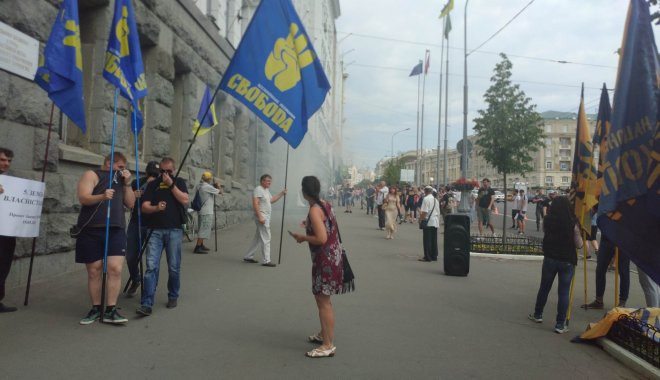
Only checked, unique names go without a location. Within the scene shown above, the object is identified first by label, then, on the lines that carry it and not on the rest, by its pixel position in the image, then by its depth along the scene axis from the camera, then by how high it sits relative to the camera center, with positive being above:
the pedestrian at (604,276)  6.69 -0.62
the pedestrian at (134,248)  6.27 -0.50
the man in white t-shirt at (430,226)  10.76 -0.08
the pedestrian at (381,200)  19.44 +0.88
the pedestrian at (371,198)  31.31 +1.39
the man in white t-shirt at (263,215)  9.07 +0.01
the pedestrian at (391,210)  15.20 +0.34
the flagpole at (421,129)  48.91 +9.36
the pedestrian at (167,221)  5.56 -0.11
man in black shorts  4.93 -0.29
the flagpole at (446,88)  30.87 +8.78
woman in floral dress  4.41 -0.37
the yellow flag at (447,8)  25.95 +11.52
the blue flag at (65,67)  5.03 +1.45
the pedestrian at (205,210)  10.41 +0.08
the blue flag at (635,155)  3.84 +0.62
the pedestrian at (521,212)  18.56 +0.56
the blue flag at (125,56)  5.52 +1.75
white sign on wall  5.92 +1.92
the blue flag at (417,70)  36.25 +11.27
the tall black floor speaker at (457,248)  8.95 -0.44
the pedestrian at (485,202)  16.12 +0.76
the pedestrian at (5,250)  5.09 -0.48
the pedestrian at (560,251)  5.59 -0.27
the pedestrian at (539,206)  18.83 +0.86
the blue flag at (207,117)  10.91 +2.17
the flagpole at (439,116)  33.94 +7.63
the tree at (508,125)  13.24 +2.76
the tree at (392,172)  68.09 +7.13
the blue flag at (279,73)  6.07 +1.83
